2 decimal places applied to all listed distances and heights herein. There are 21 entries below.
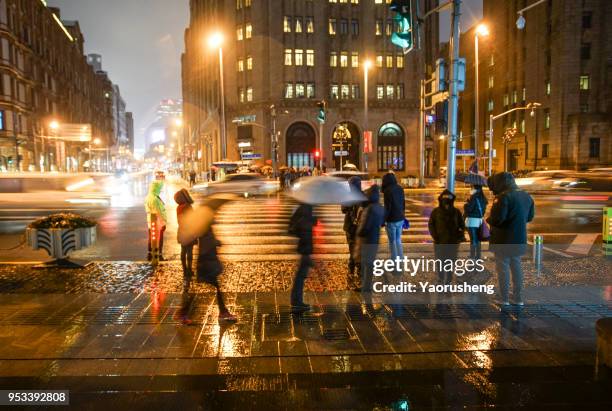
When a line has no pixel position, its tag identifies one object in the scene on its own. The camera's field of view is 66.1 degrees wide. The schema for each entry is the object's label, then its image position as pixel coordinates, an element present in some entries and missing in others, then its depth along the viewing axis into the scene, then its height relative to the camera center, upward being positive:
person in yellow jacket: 10.50 -0.72
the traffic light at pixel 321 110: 30.31 +3.96
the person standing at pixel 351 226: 8.70 -1.03
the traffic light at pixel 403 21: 10.56 +3.43
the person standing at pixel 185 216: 7.55 -0.68
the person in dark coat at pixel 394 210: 8.67 -0.73
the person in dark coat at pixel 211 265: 6.53 -1.30
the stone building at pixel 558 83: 55.47 +10.77
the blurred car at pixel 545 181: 29.56 -0.80
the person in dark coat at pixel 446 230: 8.20 -1.06
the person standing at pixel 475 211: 8.67 -0.77
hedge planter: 9.66 -1.24
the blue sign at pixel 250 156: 52.53 +1.86
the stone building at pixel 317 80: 56.94 +11.32
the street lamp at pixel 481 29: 23.46 +7.26
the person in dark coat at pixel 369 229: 7.64 -0.96
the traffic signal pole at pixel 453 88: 11.85 +2.09
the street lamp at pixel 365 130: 37.22 +3.33
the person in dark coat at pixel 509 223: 6.66 -0.77
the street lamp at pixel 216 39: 33.08 +9.56
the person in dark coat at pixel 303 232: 6.64 -0.85
